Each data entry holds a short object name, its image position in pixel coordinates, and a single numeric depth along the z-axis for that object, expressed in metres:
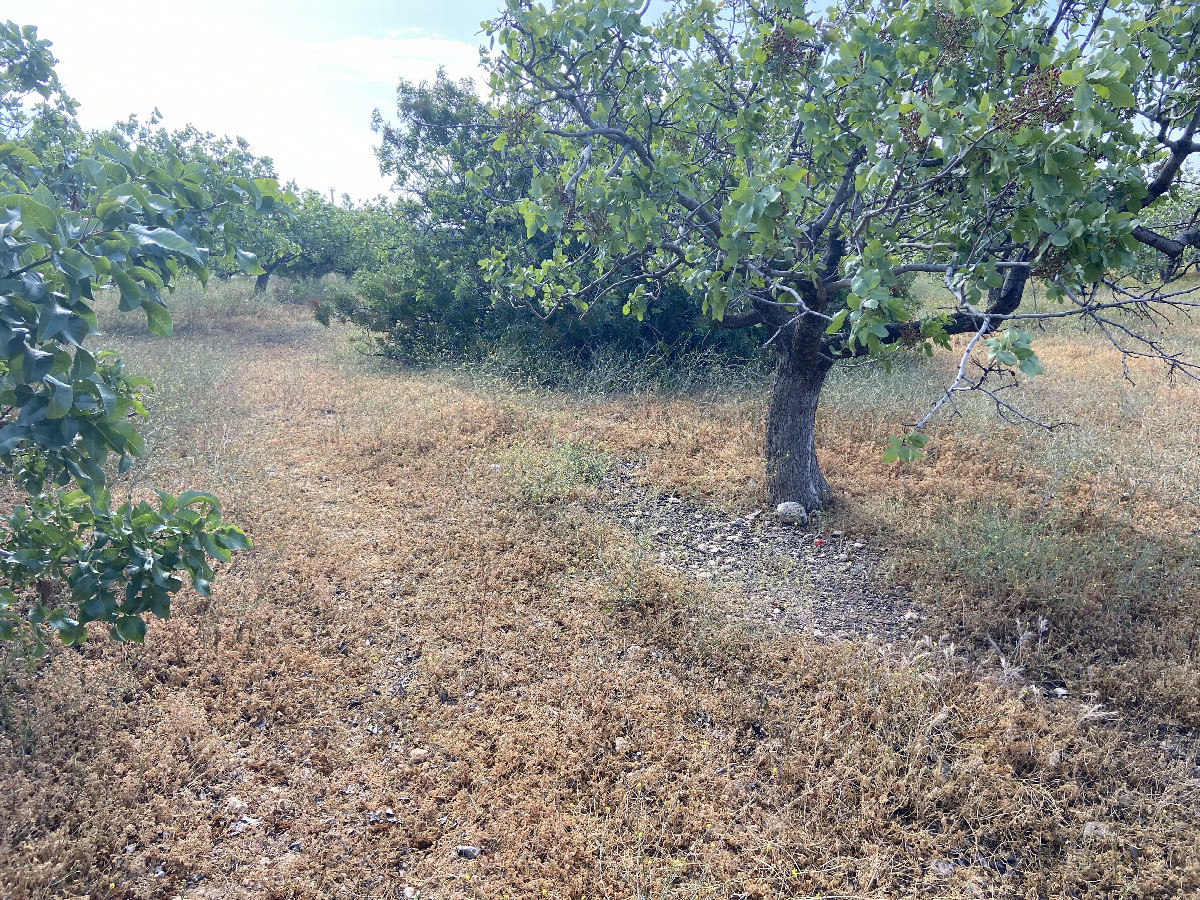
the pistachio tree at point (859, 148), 3.10
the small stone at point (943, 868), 2.74
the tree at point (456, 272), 10.68
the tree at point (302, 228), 16.62
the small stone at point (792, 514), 5.61
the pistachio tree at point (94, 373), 1.78
